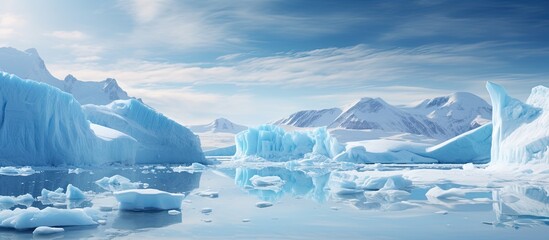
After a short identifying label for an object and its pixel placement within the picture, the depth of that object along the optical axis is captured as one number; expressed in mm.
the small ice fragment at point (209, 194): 12844
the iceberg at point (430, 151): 40812
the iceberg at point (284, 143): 43531
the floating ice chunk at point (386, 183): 14570
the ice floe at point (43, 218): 7383
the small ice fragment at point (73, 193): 11289
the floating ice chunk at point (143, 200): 9531
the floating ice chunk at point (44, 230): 6992
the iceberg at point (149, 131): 37062
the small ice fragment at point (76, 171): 22297
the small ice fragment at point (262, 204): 10722
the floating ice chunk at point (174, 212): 9234
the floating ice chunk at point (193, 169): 27242
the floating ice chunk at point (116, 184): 14652
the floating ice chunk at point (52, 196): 11064
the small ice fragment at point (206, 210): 9618
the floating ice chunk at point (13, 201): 9744
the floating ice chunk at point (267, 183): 15914
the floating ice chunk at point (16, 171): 20062
